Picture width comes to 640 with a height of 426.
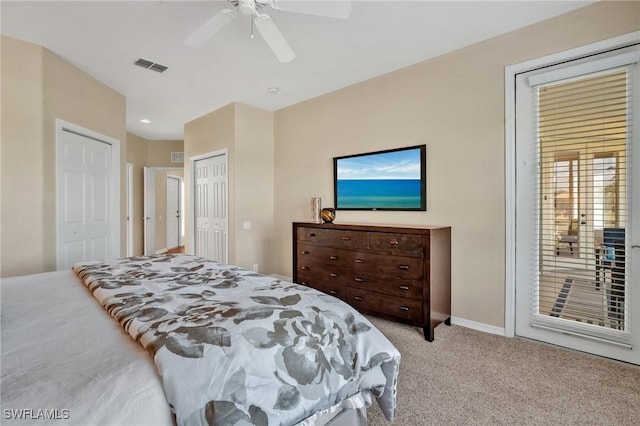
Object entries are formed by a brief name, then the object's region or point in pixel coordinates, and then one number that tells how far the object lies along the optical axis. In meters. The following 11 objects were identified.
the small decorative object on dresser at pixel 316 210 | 3.69
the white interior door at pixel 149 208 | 6.25
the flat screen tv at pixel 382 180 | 3.13
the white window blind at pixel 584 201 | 2.19
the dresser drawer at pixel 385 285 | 2.62
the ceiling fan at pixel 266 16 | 1.85
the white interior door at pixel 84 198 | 3.18
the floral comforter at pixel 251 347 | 0.83
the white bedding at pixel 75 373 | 0.66
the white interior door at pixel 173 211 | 8.16
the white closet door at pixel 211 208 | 4.52
